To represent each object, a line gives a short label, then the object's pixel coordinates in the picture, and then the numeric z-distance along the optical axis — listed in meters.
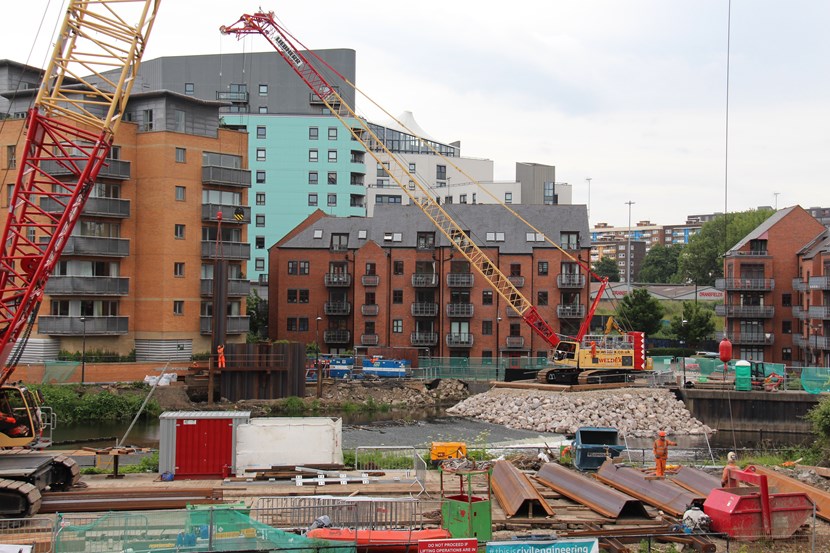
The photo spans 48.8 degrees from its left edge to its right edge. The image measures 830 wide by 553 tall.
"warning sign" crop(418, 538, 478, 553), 16.16
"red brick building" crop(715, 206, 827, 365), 72.81
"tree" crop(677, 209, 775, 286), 138.02
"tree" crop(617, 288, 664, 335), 83.00
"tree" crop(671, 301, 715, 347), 83.19
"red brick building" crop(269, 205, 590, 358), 72.25
